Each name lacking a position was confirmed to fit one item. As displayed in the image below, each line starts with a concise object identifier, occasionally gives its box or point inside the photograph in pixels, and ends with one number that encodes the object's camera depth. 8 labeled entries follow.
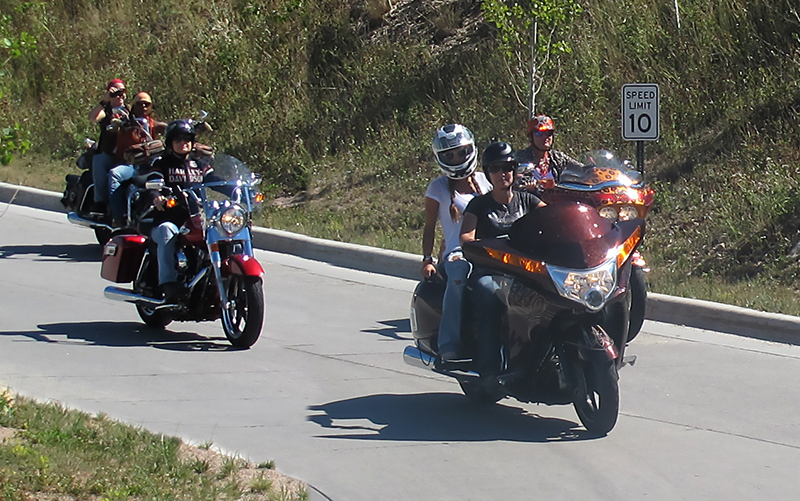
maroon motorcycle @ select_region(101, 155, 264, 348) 15.90
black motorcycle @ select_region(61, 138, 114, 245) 24.14
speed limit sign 21.74
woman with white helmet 12.42
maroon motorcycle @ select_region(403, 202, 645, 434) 11.47
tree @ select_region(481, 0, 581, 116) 25.54
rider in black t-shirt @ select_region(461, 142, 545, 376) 12.85
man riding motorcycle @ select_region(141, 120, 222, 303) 16.62
